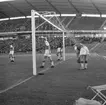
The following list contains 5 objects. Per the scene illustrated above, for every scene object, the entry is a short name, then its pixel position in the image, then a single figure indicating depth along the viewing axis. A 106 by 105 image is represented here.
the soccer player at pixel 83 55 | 16.88
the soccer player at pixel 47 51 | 17.11
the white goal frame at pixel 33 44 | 13.82
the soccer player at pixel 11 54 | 25.69
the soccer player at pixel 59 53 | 26.66
